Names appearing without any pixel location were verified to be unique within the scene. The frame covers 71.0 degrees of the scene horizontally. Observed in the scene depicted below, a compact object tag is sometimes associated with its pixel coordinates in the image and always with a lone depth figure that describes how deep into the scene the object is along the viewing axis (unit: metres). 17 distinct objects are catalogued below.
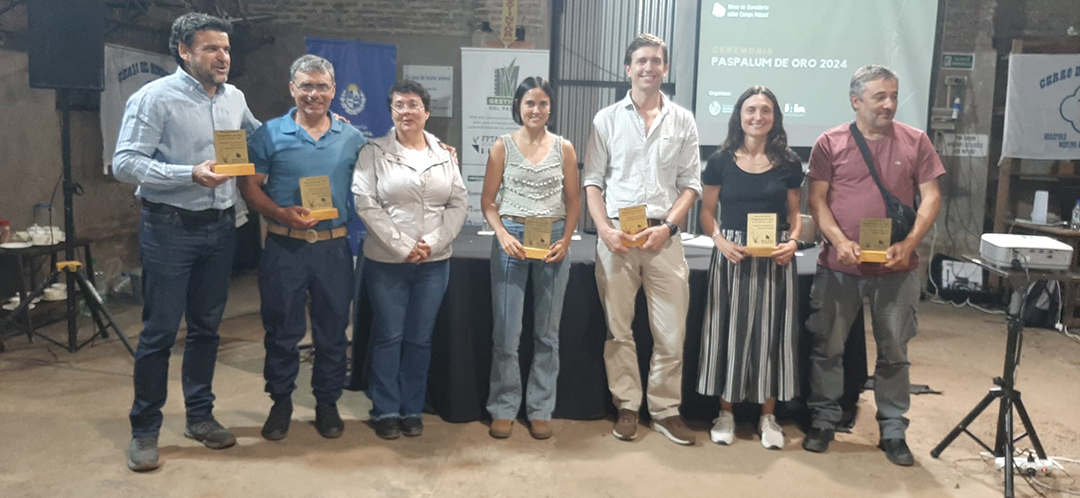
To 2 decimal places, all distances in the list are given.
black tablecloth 3.10
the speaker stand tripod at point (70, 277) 3.80
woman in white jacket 2.74
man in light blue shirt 2.50
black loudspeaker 3.83
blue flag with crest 5.99
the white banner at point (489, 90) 5.89
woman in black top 2.84
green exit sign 6.22
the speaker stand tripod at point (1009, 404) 2.69
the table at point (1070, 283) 5.28
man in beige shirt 2.84
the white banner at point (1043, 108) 5.79
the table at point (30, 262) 4.34
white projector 2.78
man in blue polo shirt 2.66
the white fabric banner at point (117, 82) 5.44
